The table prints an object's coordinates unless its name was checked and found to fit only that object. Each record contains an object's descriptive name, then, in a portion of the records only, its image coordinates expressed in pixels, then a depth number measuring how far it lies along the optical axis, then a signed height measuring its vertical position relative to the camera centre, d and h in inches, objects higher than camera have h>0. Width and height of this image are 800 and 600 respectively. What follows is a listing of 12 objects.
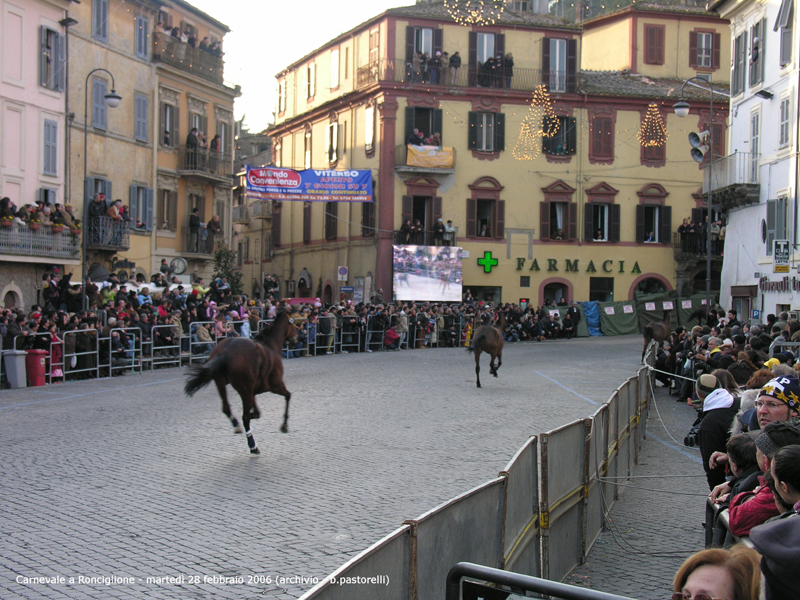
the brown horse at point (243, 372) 444.1 -41.8
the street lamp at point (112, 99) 1036.5 +221.9
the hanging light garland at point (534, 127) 1771.7 +336.3
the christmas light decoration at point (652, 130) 1823.3 +343.6
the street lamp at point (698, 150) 1307.8 +224.4
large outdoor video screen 1624.0 +37.7
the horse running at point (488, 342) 796.6 -43.7
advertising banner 1369.3 +171.4
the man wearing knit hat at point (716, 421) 323.0 -45.2
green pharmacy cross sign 1728.6 +63.2
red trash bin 767.7 -68.6
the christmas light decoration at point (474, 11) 1739.7 +562.4
